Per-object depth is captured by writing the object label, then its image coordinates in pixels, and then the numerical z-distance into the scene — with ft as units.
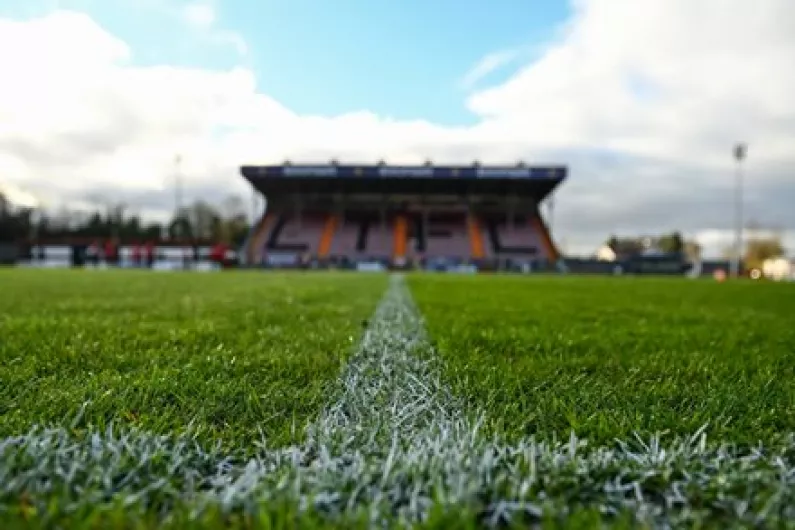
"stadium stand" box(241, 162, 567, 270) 110.63
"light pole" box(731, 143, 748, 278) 107.34
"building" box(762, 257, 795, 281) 143.32
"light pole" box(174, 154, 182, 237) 202.42
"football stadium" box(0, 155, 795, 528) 2.64
